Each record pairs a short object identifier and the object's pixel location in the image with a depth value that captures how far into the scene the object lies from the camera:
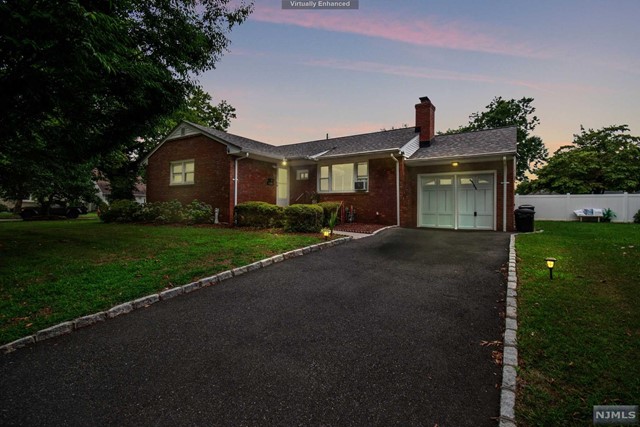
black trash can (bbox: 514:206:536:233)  11.05
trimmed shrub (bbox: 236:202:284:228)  11.48
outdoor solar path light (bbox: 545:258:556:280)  4.99
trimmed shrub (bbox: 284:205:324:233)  10.21
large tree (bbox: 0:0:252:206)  4.51
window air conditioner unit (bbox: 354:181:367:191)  13.98
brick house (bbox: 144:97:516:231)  12.41
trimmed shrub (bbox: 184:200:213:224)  13.58
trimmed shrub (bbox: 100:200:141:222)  15.27
